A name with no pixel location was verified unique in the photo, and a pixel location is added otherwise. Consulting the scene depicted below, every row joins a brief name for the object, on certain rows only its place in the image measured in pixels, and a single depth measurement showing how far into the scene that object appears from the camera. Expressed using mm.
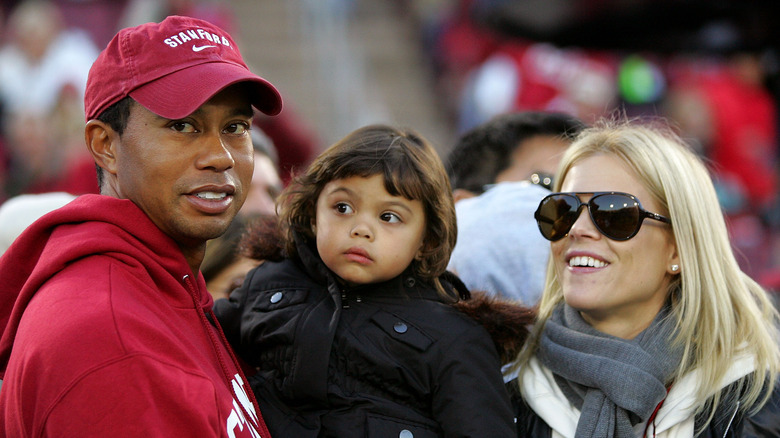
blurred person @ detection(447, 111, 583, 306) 7066
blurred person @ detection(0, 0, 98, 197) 15758
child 5113
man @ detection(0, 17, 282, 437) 3605
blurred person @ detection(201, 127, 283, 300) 7395
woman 5363
